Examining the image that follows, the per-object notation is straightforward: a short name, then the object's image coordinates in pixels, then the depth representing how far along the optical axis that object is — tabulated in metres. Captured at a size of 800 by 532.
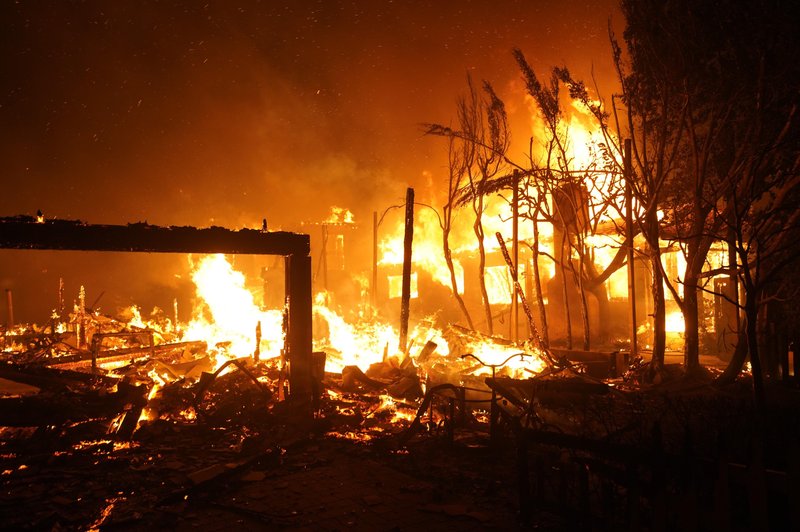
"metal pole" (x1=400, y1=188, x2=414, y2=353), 16.50
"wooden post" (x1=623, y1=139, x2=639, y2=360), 13.31
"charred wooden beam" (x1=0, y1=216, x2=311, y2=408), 8.62
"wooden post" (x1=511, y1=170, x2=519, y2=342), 17.38
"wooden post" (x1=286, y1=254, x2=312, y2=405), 10.72
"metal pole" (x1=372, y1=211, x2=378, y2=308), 29.13
